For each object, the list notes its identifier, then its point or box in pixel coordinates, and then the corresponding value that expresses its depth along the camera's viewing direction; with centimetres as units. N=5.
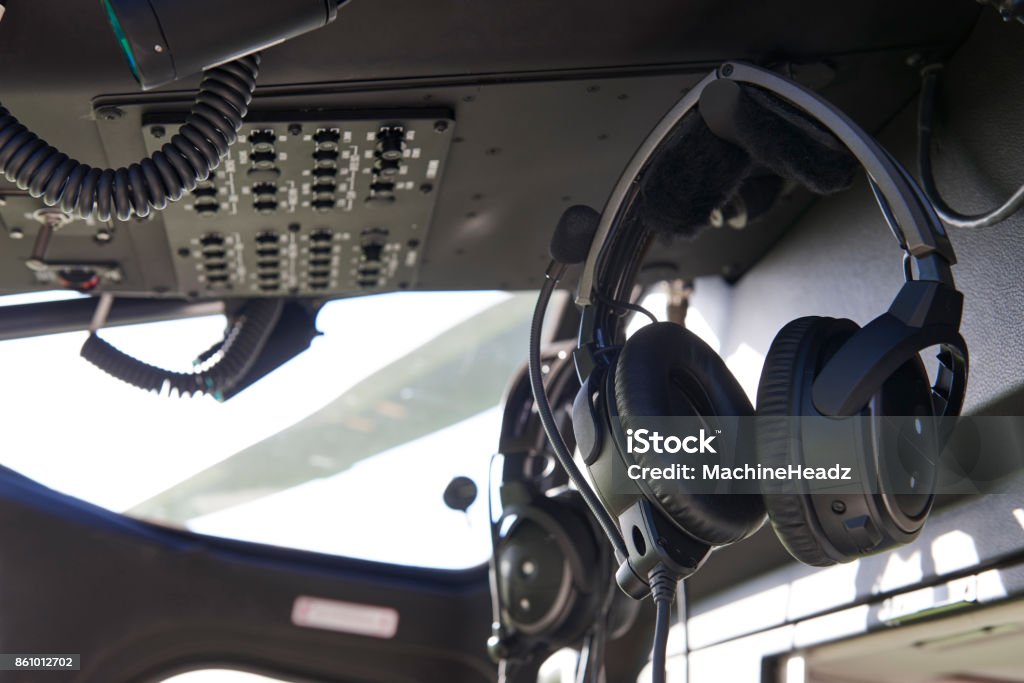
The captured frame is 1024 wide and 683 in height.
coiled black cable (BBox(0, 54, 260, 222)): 66
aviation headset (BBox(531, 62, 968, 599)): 56
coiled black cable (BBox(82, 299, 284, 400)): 110
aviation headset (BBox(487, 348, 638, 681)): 119
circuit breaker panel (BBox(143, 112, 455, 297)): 81
